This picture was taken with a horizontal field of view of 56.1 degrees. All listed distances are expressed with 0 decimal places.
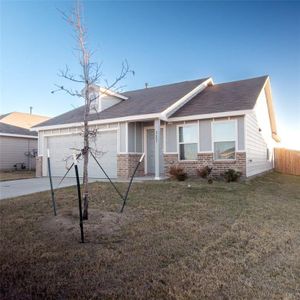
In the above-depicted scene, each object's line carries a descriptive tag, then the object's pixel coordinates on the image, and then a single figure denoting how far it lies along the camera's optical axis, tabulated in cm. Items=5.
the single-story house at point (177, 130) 1230
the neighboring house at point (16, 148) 2159
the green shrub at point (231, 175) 1137
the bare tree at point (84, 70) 596
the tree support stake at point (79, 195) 458
